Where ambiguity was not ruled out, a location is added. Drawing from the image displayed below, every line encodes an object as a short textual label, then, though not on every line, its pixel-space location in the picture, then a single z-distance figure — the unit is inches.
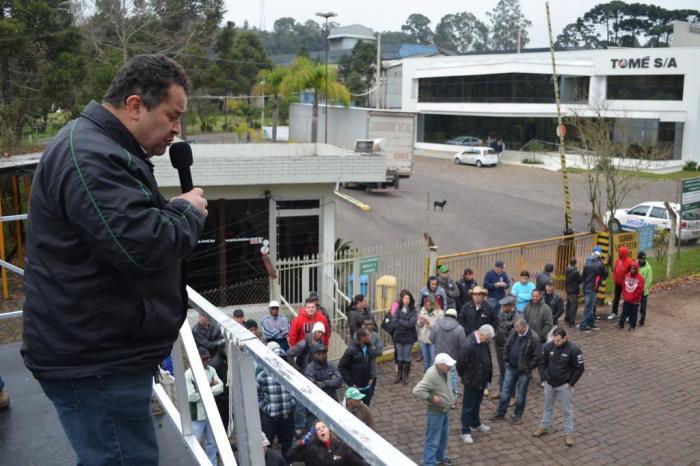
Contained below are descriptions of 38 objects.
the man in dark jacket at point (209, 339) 271.4
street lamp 1121.4
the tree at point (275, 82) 1384.1
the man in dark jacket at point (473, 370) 357.7
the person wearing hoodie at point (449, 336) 390.6
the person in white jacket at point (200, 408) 148.7
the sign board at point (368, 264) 510.6
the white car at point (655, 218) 813.2
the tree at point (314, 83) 1290.6
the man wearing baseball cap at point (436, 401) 315.6
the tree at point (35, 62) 610.5
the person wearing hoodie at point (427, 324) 439.2
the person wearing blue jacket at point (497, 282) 526.6
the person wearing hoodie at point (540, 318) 435.2
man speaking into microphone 60.5
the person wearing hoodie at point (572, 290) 549.0
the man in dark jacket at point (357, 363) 360.8
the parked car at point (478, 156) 1708.9
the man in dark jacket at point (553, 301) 498.0
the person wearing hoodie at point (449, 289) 498.0
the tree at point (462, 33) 4943.4
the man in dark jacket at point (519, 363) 378.6
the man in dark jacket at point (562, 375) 358.6
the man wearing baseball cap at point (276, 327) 390.3
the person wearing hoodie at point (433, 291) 463.2
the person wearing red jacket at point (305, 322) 390.9
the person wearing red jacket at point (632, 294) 537.3
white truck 1261.1
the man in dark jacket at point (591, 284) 546.9
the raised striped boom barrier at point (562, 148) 685.9
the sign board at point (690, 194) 736.3
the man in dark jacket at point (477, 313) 448.8
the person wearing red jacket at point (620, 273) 559.5
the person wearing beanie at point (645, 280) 547.9
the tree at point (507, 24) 4662.9
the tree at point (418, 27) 5472.4
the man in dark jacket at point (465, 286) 507.2
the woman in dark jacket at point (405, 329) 437.7
